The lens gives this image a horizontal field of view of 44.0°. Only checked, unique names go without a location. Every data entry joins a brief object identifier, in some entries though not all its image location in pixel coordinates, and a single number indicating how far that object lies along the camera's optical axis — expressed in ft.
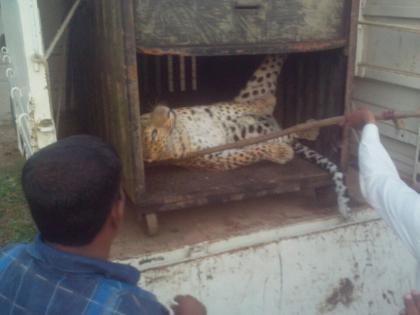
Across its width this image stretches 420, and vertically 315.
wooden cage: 7.29
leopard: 9.05
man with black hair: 3.78
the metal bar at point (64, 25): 7.19
